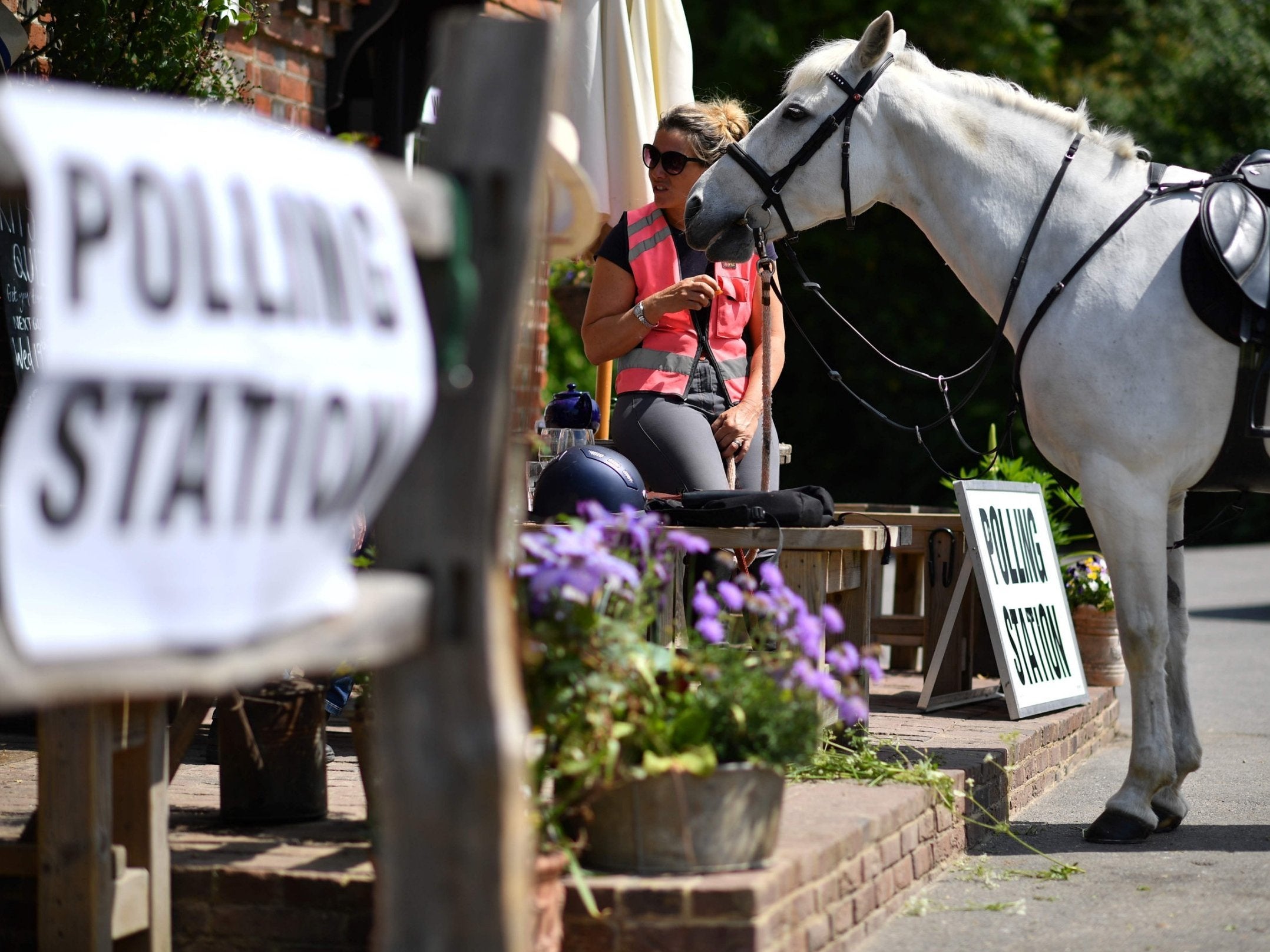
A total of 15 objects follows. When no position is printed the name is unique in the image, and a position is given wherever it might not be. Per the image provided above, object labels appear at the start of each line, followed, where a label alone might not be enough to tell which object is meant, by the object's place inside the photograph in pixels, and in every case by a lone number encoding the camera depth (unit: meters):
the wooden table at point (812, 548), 8.66
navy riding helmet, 8.66
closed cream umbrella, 11.72
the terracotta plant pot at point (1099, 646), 13.48
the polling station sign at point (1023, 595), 10.94
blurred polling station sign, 3.07
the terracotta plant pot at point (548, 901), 5.26
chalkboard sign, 9.20
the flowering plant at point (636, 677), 5.65
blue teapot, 10.93
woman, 9.69
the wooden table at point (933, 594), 12.25
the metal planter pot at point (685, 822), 5.77
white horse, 8.52
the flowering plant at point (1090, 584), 13.45
